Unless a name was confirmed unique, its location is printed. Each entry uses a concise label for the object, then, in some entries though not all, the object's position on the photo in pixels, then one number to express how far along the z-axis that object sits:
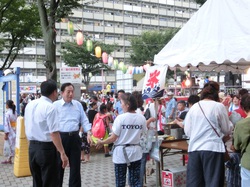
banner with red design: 5.10
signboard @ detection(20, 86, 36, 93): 27.13
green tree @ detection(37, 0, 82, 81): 9.22
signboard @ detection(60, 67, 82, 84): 9.98
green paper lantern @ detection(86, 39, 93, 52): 16.12
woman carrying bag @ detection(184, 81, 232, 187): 3.60
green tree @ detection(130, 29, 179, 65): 34.78
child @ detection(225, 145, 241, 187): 4.11
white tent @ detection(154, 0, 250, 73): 5.13
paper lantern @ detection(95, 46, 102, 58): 17.94
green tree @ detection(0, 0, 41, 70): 15.18
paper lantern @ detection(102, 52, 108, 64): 19.59
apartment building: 47.06
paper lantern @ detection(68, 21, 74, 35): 12.87
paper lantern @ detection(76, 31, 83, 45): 14.77
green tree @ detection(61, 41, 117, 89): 33.41
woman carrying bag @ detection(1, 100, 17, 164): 7.89
